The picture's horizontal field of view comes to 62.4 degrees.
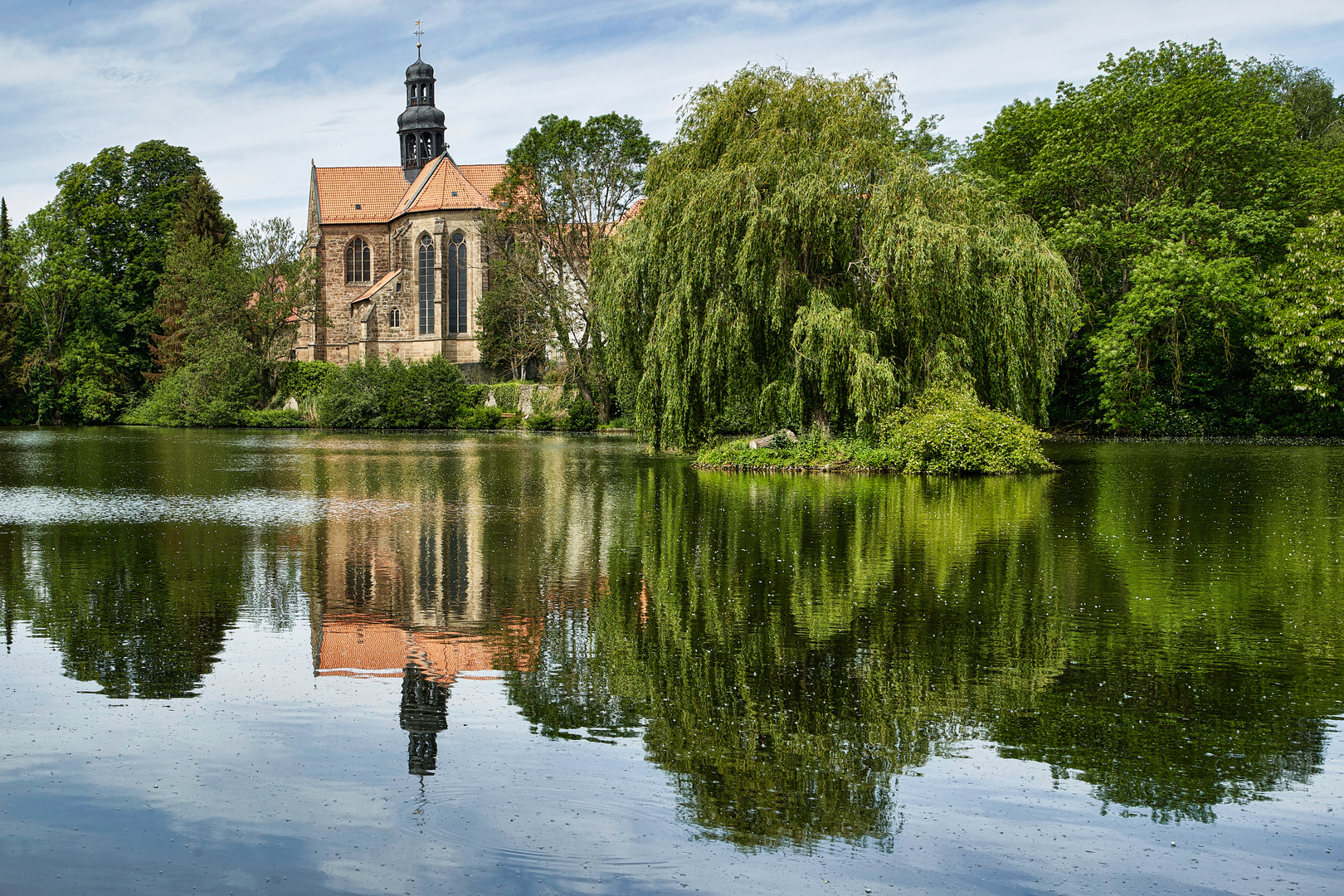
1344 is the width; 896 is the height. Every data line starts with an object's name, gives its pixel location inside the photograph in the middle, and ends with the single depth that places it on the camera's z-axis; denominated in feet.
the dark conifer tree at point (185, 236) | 216.54
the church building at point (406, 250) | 212.02
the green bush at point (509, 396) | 189.47
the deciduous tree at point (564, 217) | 179.11
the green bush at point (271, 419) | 204.03
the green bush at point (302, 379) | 207.82
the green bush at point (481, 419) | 186.80
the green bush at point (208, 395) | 203.10
